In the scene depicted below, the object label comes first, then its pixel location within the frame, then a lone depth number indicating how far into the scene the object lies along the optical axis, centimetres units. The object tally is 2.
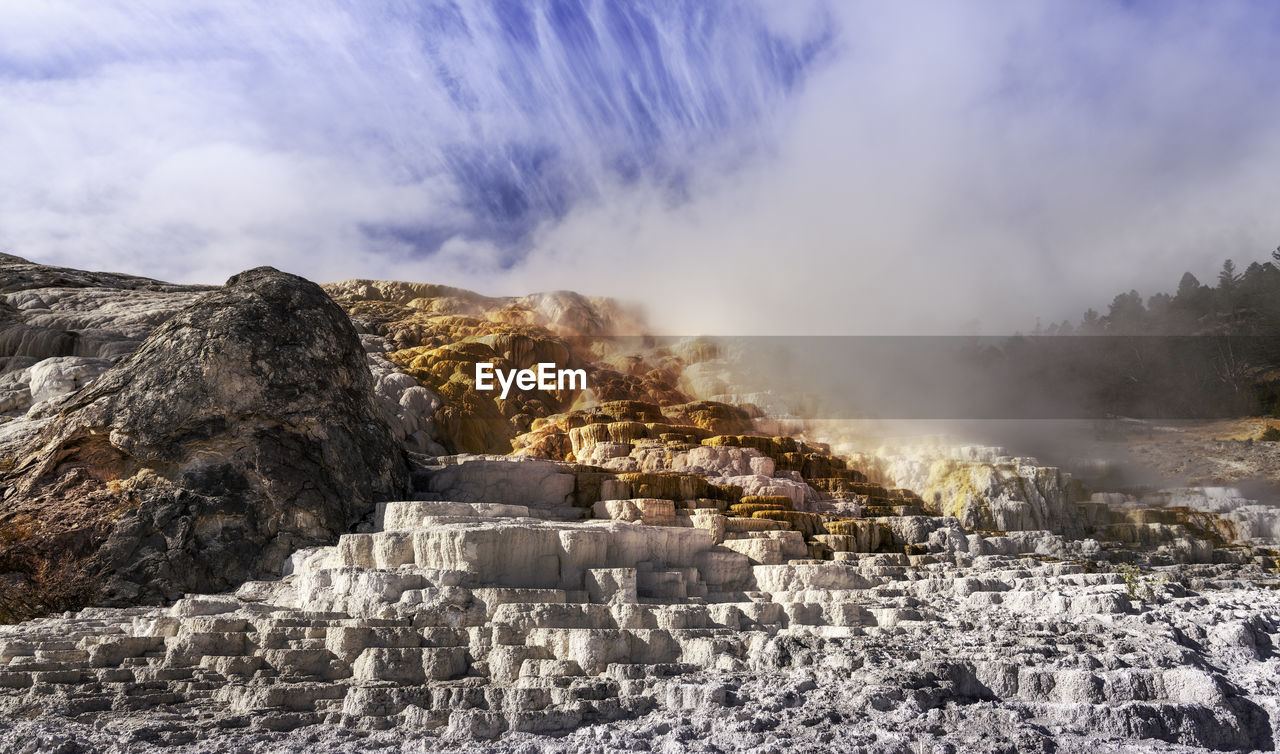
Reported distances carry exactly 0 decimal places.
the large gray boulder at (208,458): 1587
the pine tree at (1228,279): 4647
